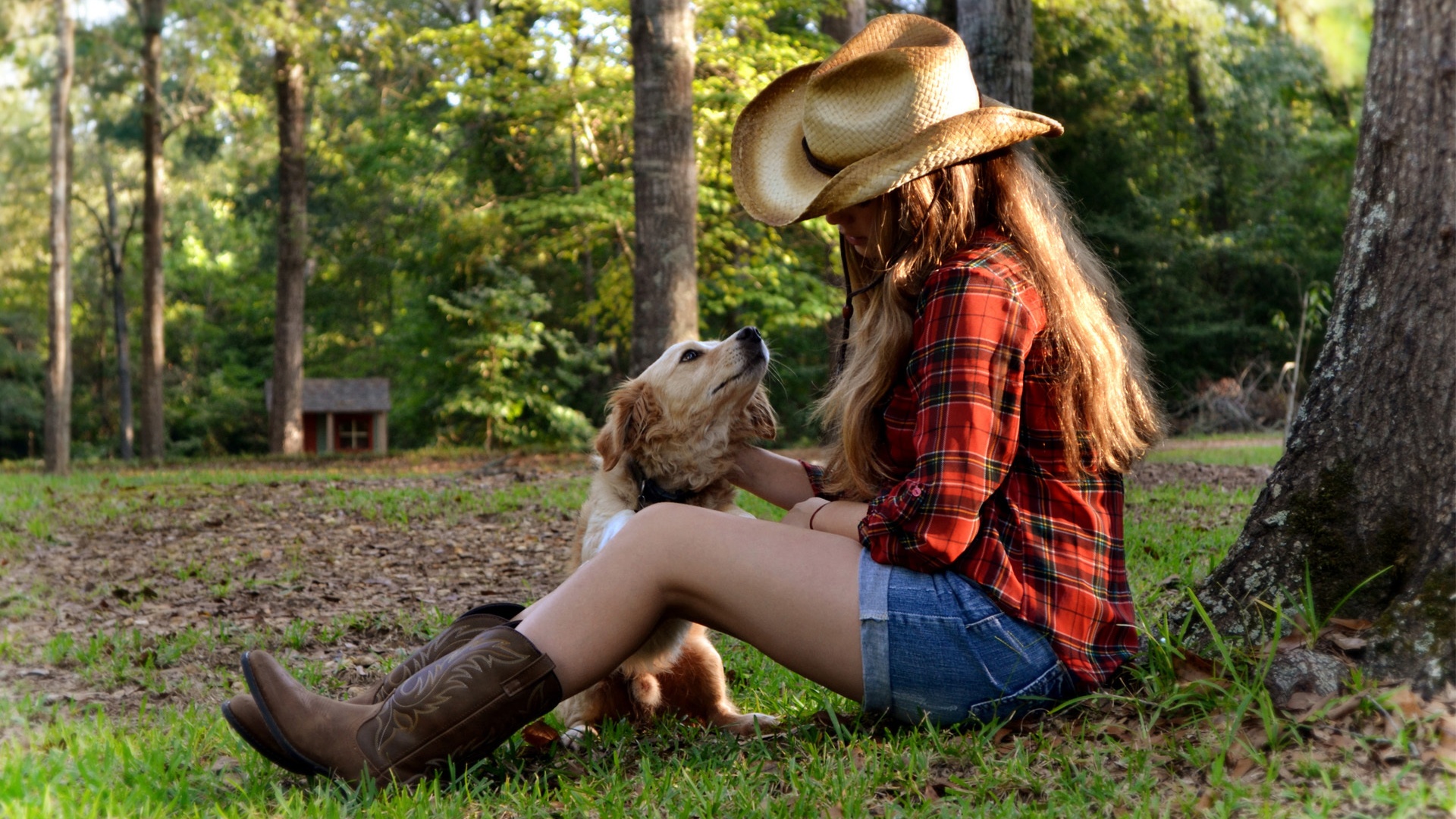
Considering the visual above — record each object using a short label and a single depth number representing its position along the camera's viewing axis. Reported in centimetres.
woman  251
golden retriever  349
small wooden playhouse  2770
